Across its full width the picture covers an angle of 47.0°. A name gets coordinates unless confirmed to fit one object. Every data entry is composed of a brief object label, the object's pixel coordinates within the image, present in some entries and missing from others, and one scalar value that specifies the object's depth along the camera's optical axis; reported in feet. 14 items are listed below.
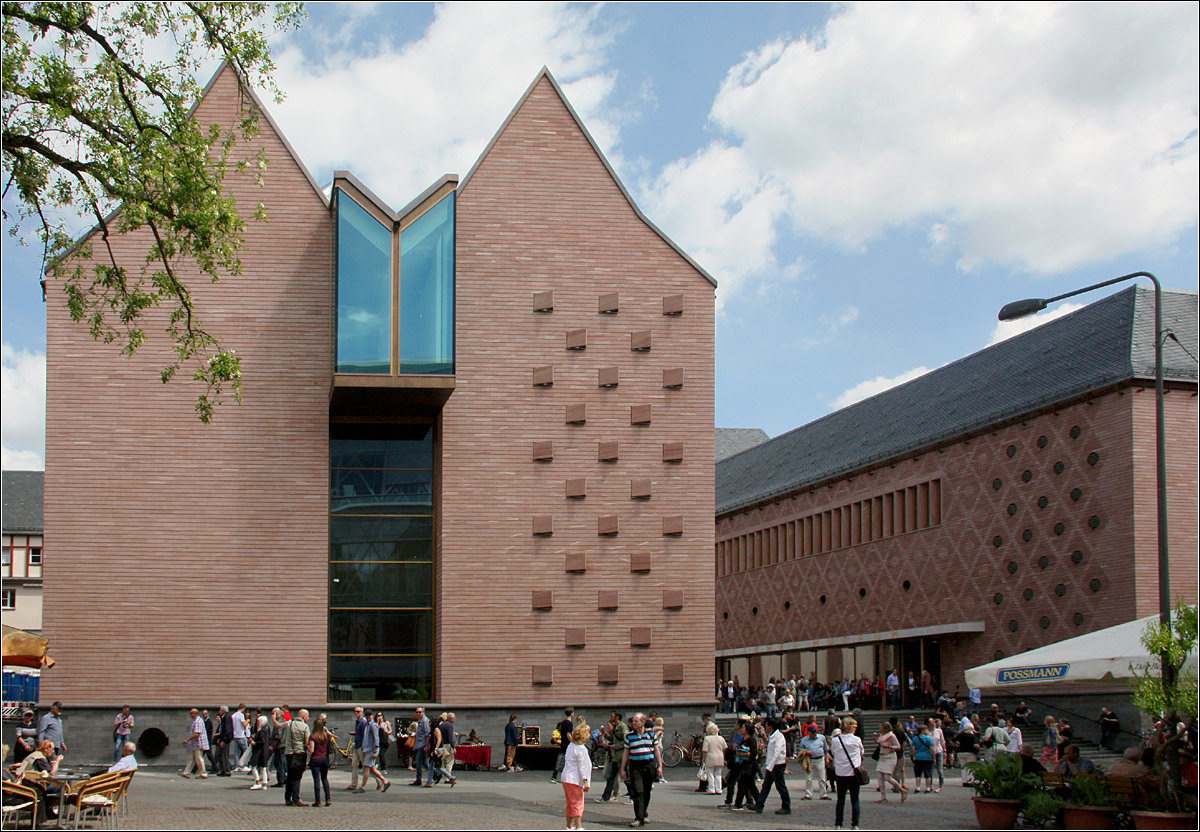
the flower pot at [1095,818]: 59.26
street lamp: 62.75
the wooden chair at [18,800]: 53.62
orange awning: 74.64
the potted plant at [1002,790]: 63.31
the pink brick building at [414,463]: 103.24
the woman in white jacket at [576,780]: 59.31
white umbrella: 61.00
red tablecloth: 101.09
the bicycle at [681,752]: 105.19
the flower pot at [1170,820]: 54.39
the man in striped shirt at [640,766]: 63.36
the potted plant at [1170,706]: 55.06
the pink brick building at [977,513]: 132.77
